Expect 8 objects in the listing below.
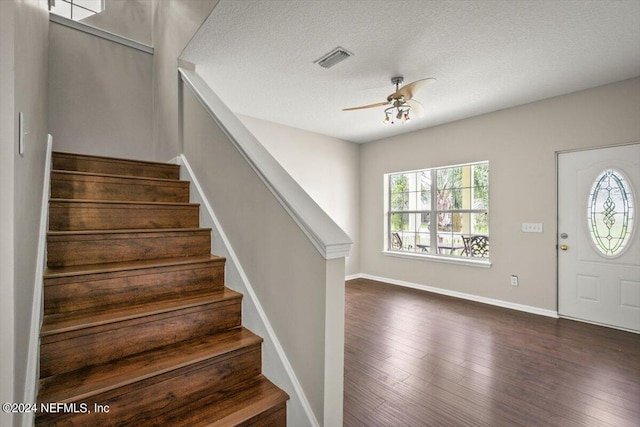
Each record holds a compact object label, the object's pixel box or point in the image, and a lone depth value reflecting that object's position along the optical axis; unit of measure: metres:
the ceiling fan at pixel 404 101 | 2.79
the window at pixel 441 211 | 4.39
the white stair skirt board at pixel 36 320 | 1.03
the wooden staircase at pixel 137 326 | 1.21
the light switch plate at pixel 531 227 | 3.73
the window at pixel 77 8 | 3.33
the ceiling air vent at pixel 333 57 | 2.64
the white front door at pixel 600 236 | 3.13
